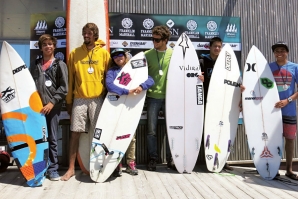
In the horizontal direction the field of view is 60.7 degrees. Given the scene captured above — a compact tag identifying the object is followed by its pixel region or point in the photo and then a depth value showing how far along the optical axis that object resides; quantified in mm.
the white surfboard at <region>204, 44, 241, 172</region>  3287
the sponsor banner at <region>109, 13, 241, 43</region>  3803
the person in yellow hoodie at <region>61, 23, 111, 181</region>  2943
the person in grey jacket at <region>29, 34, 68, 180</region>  2861
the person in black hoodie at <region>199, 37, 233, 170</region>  3525
